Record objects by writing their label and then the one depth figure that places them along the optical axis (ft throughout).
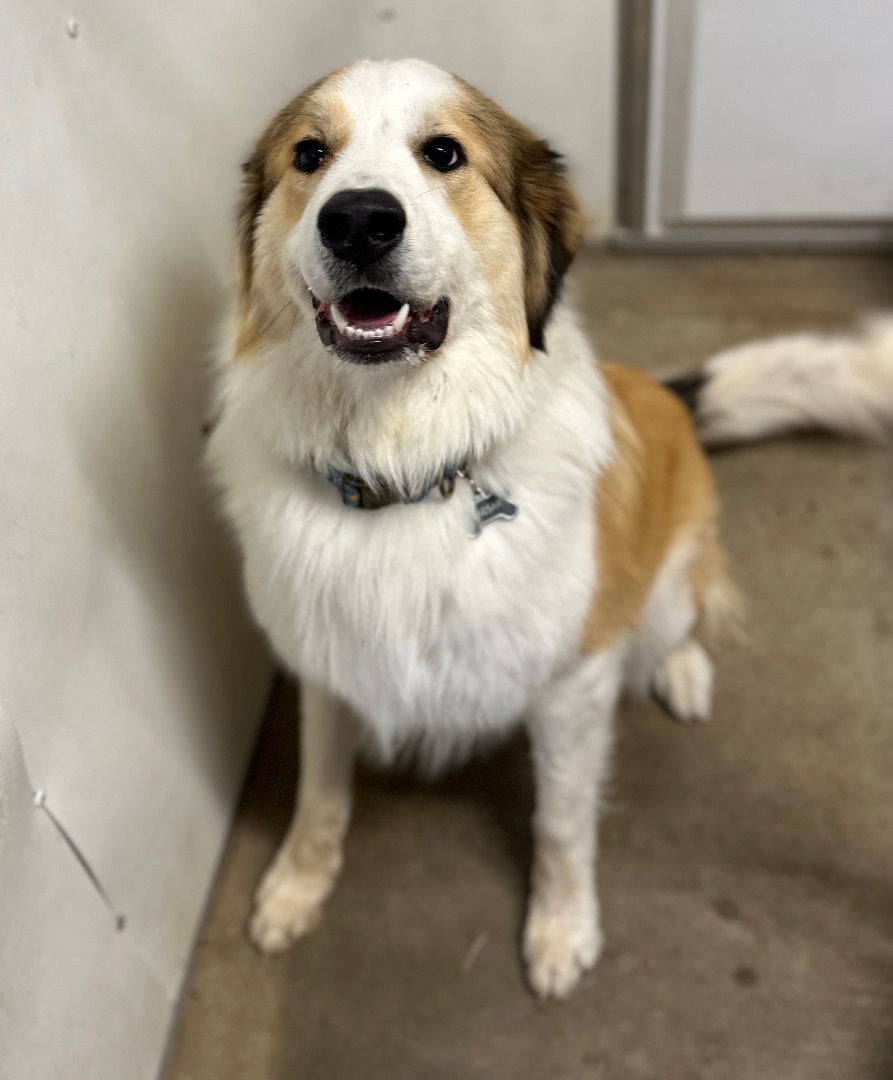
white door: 8.59
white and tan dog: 3.60
